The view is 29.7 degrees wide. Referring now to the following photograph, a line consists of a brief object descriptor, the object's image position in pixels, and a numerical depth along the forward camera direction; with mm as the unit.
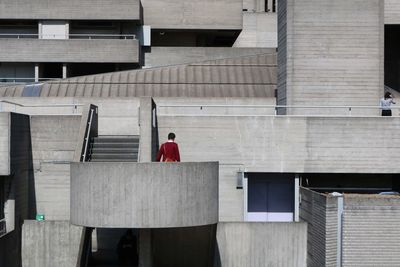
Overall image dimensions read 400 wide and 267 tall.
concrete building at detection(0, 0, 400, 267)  19000
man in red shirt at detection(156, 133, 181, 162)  19203
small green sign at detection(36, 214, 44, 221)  23531
